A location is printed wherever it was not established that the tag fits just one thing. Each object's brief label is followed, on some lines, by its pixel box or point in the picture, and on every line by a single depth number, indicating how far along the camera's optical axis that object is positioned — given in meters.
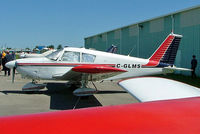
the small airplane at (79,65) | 6.61
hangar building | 15.12
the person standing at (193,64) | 13.43
